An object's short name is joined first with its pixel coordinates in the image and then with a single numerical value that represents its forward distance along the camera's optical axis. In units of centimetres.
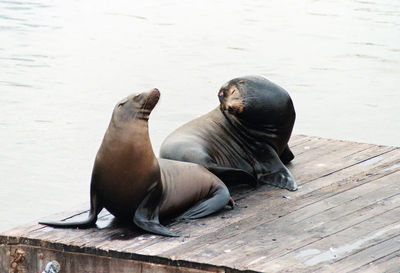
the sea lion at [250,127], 1139
